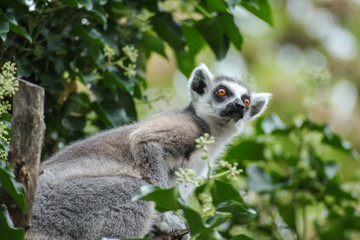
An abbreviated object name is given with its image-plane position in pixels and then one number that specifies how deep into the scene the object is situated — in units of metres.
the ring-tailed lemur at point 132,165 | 7.65
